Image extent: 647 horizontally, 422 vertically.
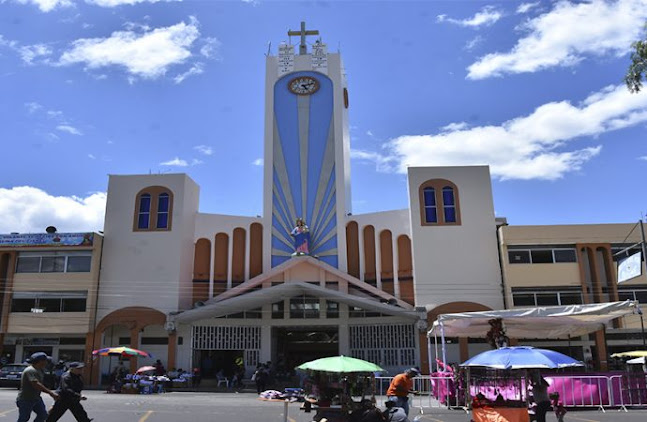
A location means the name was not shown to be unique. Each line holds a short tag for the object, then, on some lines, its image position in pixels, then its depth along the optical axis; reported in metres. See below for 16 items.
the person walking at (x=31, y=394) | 8.82
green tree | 11.84
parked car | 26.47
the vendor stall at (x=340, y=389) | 11.05
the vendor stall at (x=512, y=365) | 11.21
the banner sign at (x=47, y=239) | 32.03
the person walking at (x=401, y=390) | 12.46
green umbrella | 11.38
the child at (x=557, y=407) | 13.34
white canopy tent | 19.14
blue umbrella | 12.24
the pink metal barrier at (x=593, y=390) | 18.36
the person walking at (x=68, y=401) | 9.52
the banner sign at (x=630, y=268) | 19.27
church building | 30.69
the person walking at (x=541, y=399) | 12.68
